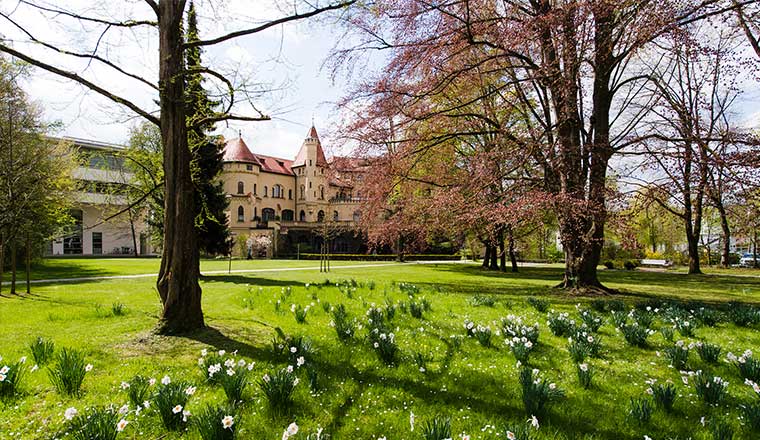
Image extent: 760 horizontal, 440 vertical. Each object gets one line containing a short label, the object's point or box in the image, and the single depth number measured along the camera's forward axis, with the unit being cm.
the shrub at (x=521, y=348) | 430
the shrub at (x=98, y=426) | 240
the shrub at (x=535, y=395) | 301
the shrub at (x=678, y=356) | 425
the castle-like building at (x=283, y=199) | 5109
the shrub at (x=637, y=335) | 512
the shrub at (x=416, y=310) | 684
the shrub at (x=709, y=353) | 439
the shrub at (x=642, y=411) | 294
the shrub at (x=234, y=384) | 319
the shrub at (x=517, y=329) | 500
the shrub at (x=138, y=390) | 307
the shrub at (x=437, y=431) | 229
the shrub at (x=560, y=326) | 566
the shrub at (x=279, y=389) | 315
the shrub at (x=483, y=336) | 505
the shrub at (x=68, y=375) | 343
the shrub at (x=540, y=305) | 747
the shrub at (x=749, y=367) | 367
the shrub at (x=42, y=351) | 407
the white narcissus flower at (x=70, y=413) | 245
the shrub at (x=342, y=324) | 539
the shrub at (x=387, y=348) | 441
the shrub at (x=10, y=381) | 327
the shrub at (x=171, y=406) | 284
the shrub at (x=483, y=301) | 830
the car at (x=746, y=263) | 3222
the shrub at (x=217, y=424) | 249
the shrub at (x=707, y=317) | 638
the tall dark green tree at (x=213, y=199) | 2117
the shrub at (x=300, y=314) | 657
